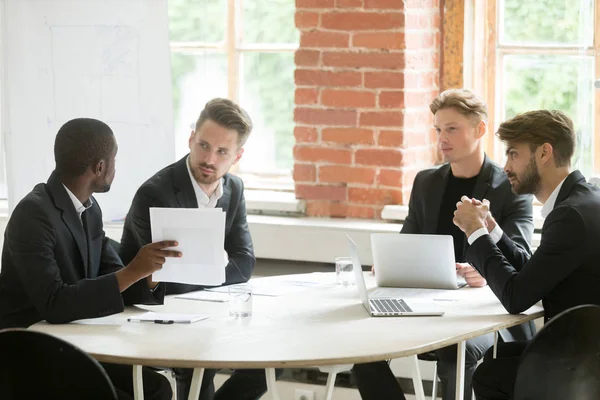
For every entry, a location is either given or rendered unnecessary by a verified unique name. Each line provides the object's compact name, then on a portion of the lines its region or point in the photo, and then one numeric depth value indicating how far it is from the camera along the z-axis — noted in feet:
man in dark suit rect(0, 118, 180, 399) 14.79
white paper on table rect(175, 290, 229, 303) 16.96
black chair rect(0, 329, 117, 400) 11.29
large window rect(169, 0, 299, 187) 25.32
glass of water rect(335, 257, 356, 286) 18.48
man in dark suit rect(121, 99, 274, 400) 18.50
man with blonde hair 19.61
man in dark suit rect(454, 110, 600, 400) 15.27
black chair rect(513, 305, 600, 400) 12.90
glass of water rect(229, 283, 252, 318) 15.41
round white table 12.99
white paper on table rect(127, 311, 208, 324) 15.04
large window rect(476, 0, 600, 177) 21.77
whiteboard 22.99
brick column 22.84
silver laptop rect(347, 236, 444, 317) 15.61
